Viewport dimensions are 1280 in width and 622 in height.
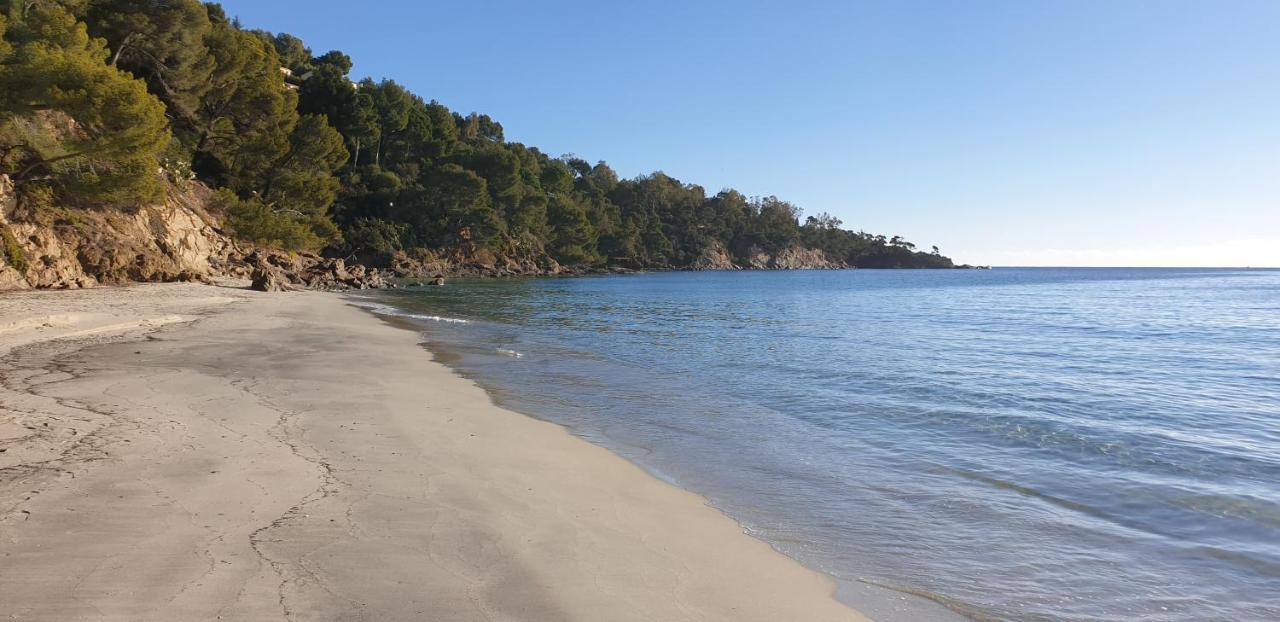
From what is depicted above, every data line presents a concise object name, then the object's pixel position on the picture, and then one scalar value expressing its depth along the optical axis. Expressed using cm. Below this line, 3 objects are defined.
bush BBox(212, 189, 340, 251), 4194
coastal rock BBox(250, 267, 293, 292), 3200
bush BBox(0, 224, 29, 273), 2162
